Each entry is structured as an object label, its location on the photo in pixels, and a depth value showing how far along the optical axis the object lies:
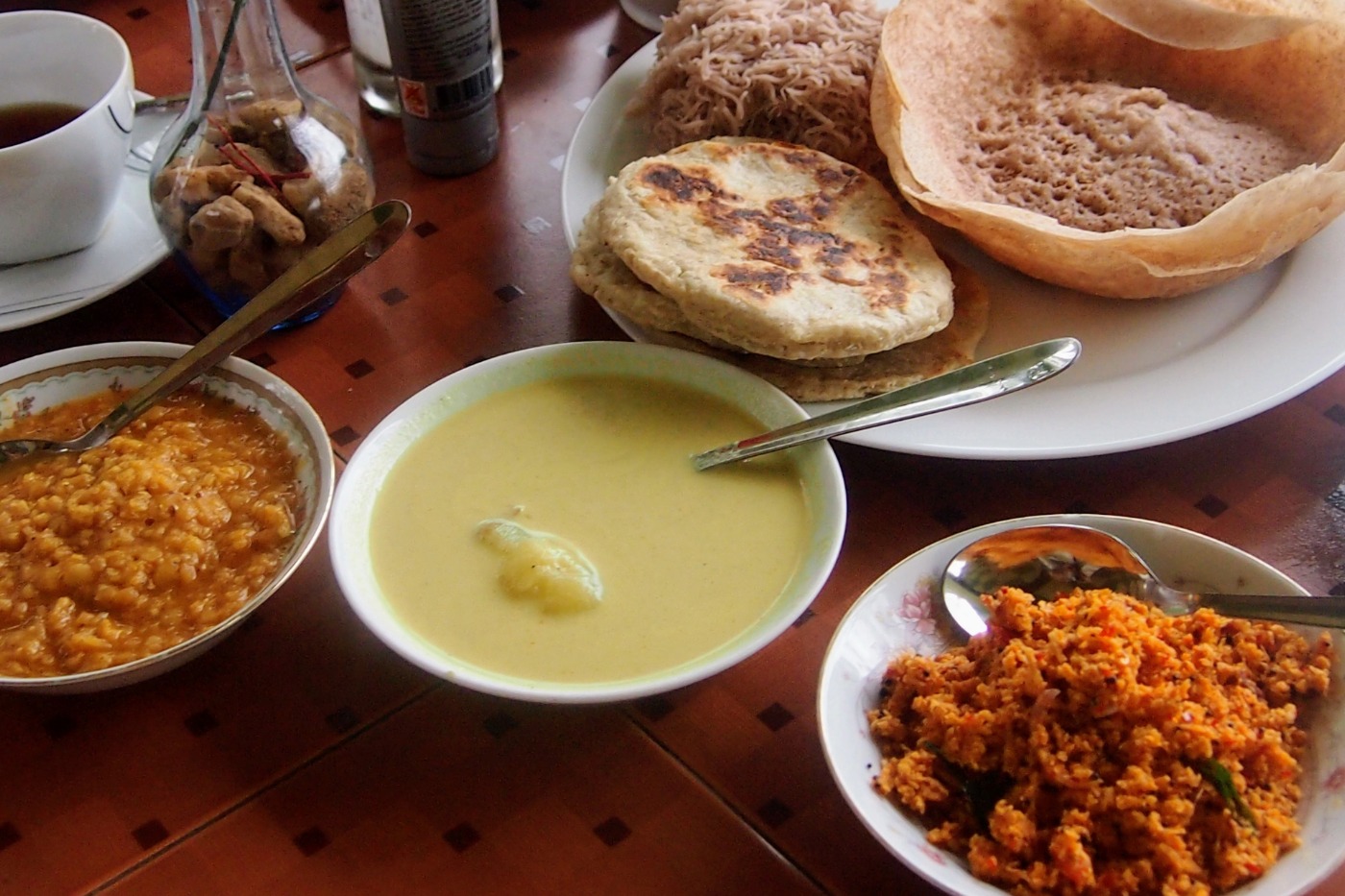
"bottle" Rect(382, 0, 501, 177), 0.56
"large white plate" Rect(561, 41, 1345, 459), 0.47
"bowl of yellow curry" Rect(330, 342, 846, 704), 0.39
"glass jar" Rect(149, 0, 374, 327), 0.50
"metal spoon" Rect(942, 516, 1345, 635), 0.41
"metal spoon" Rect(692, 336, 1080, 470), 0.45
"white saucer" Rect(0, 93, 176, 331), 0.52
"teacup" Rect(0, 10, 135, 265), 0.51
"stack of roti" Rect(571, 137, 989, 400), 0.47
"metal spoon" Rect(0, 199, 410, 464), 0.45
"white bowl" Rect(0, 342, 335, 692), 0.43
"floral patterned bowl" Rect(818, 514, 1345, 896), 0.35
